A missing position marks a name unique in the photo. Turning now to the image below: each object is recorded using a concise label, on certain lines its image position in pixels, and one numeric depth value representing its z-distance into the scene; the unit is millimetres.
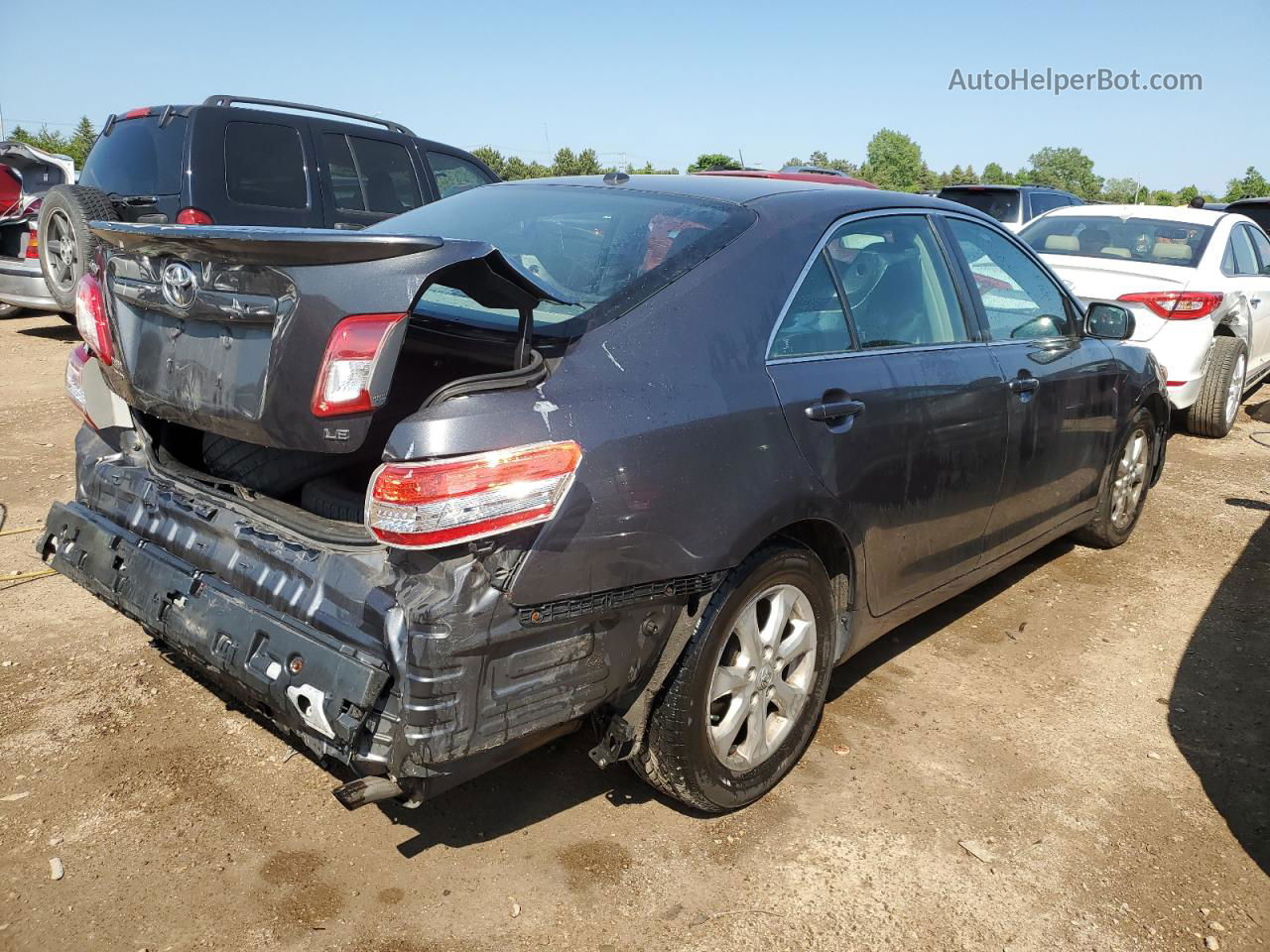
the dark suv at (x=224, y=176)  7539
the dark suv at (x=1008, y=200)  14156
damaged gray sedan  2254
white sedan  7332
